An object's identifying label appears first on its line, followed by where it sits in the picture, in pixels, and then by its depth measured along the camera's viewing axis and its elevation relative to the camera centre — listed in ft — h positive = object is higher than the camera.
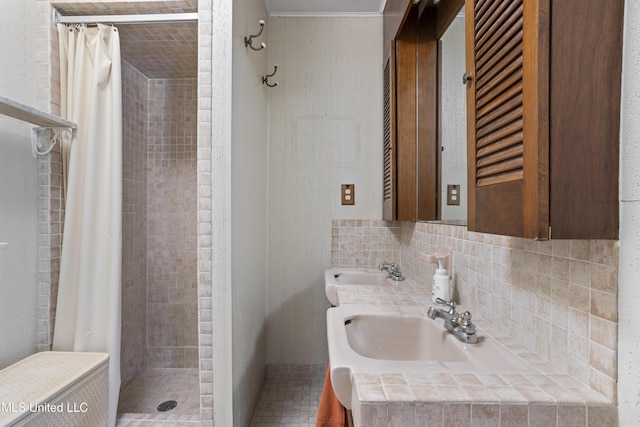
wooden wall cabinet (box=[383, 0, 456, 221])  5.23 +1.86
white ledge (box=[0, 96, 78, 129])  4.11 +1.35
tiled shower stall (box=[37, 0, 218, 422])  7.44 -0.31
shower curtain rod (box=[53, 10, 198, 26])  5.17 +3.18
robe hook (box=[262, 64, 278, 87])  7.11 +3.03
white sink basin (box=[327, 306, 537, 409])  2.41 -1.20
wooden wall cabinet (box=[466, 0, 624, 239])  1.91 +0.60
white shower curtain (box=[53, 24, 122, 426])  5.19 +0.18
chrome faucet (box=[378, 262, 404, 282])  6.17 -1.17
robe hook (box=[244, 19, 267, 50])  5.55 +3.07
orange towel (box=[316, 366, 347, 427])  3.81 -2.40
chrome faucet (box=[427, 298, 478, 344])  2.93 -1.06
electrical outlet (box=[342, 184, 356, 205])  7.68 +0.44
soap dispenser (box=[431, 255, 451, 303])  4.09 -0.93
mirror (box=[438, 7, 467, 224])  4.13 +1.31
